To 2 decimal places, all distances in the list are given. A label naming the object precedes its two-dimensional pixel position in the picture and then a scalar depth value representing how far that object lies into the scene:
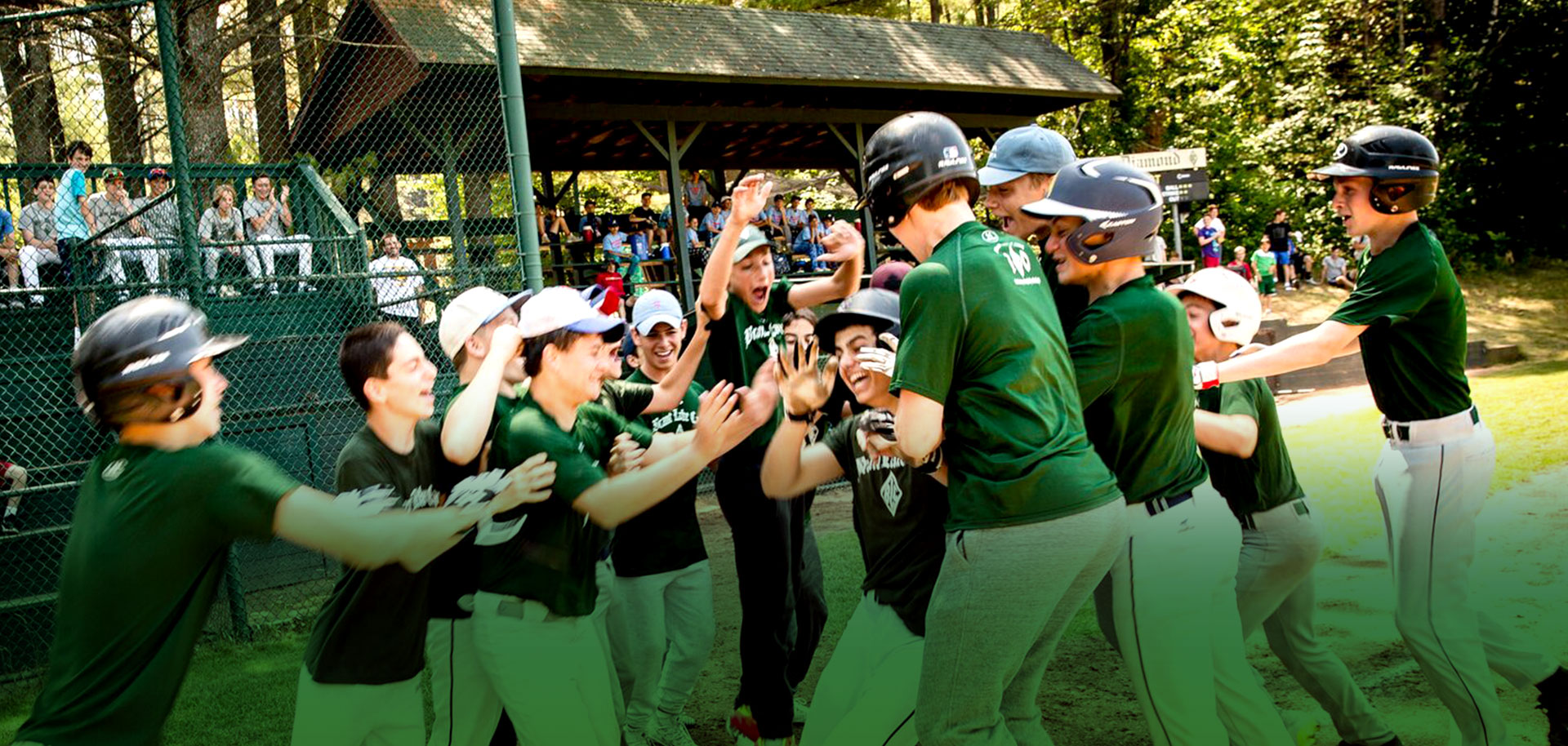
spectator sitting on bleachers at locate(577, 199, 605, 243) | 18.53
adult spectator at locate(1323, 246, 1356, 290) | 25.41
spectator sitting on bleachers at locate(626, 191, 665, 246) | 19.17
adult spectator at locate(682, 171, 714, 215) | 21.09
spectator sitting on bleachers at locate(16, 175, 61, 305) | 10.57
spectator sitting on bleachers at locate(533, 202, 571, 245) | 18.44
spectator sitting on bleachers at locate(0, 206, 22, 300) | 10.32
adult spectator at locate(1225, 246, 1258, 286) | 23.41
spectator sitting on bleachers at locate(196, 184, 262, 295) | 11.75
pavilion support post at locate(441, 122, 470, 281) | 11.33
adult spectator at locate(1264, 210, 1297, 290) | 25.38
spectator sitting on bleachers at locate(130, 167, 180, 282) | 11.16
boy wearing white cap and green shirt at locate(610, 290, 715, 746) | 4.75
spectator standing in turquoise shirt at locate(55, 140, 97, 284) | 11.03
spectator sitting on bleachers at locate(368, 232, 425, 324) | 11.26
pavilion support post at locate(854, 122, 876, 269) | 19.12
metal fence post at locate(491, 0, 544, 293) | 7.61
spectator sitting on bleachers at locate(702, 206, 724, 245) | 19.51
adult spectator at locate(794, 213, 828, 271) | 21.33
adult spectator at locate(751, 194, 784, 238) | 20.28
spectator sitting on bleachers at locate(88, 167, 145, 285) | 11.16
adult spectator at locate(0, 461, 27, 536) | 8.05
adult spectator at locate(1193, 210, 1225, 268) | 25.53
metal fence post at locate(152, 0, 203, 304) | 7.49
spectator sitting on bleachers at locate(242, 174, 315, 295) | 11.95
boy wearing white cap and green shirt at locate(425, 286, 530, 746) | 3.60
